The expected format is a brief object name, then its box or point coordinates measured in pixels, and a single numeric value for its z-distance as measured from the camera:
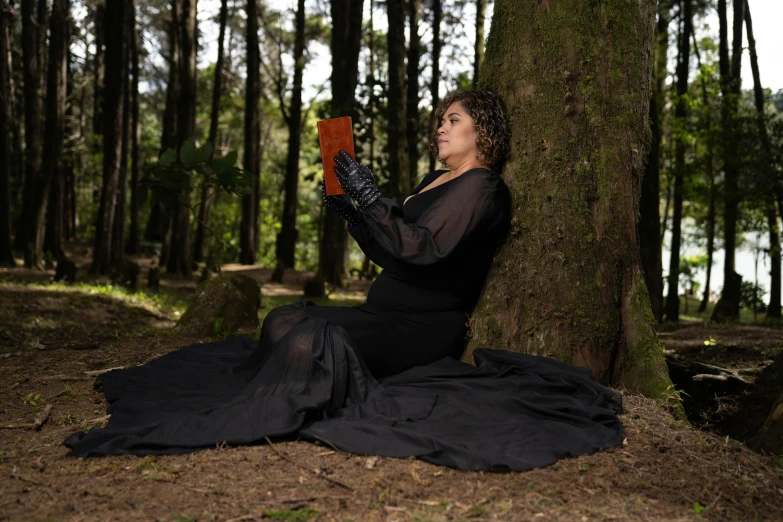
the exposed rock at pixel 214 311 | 7.18
